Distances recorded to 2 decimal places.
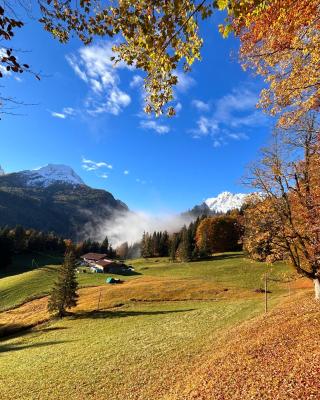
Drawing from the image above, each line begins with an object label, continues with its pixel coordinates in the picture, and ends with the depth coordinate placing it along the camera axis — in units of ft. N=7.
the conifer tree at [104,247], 603.22
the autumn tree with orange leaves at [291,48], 29.30
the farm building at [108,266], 368.32
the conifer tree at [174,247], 442.22
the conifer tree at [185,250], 389.60
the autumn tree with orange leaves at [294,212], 69.62
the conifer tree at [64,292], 182.09
